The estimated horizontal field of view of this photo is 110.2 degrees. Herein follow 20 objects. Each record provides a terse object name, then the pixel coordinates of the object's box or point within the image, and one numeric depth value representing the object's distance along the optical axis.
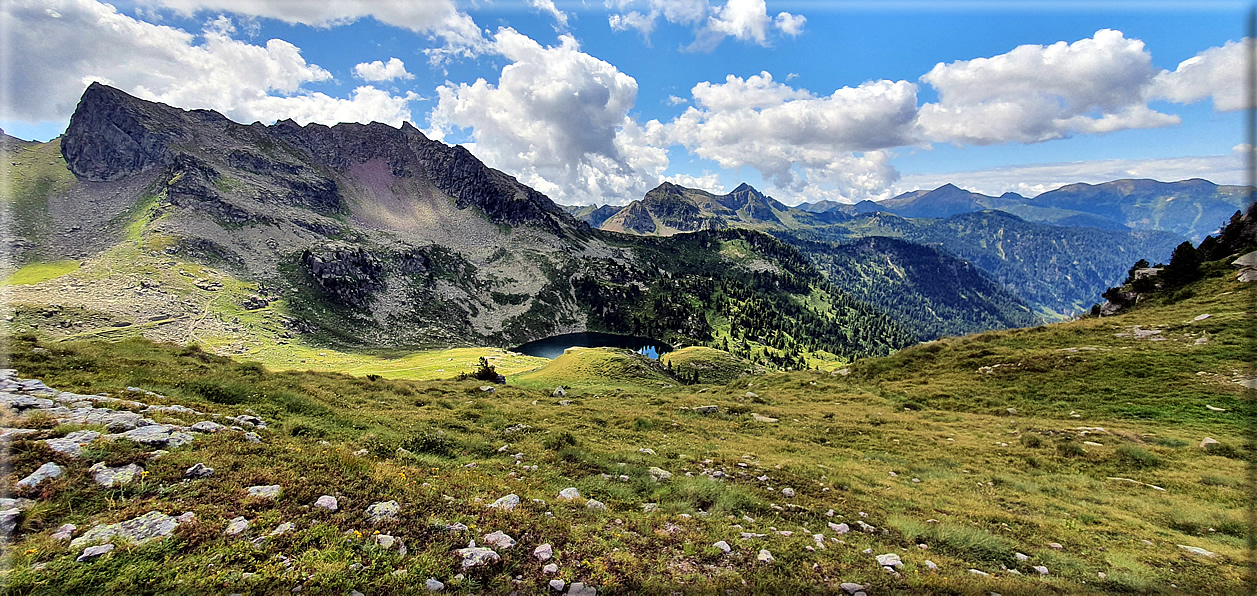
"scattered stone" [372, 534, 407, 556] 8.25
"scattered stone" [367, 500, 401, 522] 9.24
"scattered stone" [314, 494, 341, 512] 9.24
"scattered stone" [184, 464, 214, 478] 9.29
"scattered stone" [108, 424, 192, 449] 10.13
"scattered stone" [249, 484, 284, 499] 9.09
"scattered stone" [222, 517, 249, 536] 7.79
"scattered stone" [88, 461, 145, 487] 8.43
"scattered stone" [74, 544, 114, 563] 6.44
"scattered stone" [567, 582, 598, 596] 7.95
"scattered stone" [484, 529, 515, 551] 8.91
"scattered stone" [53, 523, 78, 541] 6.84
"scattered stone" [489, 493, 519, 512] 10.82
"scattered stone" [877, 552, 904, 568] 9.99
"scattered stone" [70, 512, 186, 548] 6.95
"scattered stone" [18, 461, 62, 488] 7.86
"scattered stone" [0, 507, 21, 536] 6.86
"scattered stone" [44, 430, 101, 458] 9.01
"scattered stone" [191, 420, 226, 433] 11.90
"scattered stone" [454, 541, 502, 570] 8.22
